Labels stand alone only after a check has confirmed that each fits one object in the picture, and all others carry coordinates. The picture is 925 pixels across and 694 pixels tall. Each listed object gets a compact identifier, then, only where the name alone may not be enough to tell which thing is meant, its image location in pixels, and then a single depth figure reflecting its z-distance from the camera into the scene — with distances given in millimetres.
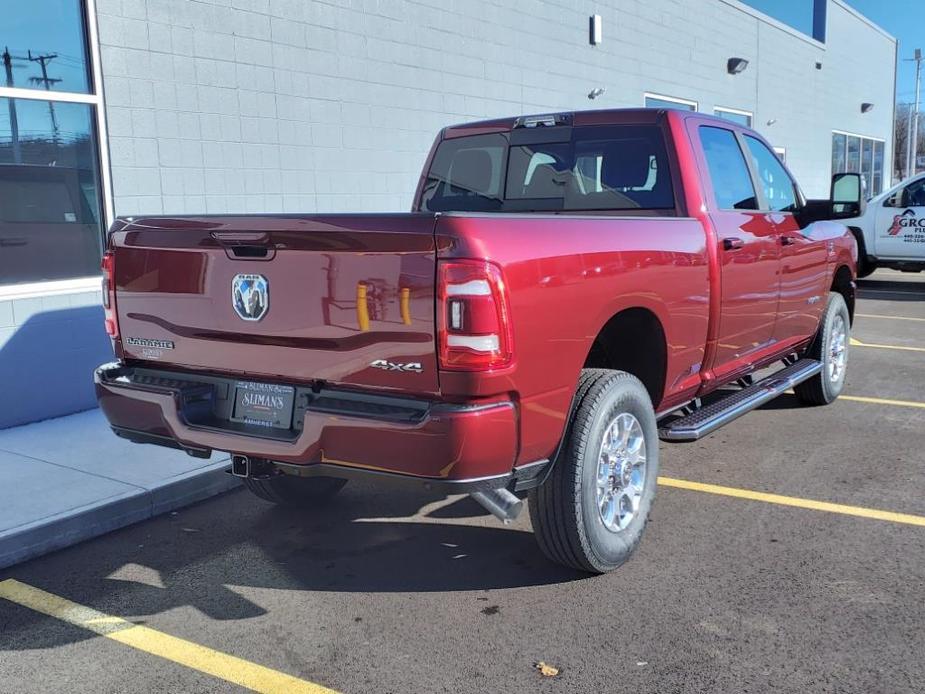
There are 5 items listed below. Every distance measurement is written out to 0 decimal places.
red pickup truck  3135
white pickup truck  14273
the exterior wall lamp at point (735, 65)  18109
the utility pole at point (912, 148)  43031
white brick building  6590
